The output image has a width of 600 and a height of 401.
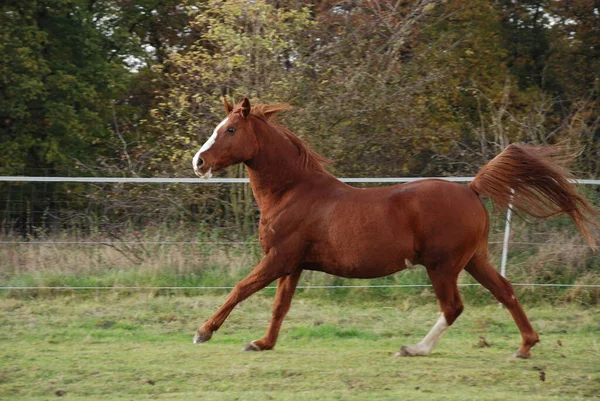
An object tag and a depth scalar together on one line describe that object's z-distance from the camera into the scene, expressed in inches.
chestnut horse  492.4
